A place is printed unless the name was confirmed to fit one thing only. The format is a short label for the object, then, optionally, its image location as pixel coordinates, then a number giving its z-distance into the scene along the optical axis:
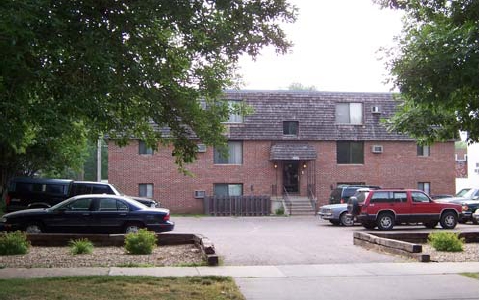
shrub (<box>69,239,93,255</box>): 13.87
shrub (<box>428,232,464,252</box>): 14.88
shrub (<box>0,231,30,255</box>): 13.72
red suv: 22.62
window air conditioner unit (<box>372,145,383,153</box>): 37.16
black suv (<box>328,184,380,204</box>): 28.28
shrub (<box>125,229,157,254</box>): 13.88
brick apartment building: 35.69
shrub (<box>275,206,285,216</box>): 34.59
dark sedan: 17.31
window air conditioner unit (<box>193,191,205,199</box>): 35.78
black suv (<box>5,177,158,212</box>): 24.23
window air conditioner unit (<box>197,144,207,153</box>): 36.21
